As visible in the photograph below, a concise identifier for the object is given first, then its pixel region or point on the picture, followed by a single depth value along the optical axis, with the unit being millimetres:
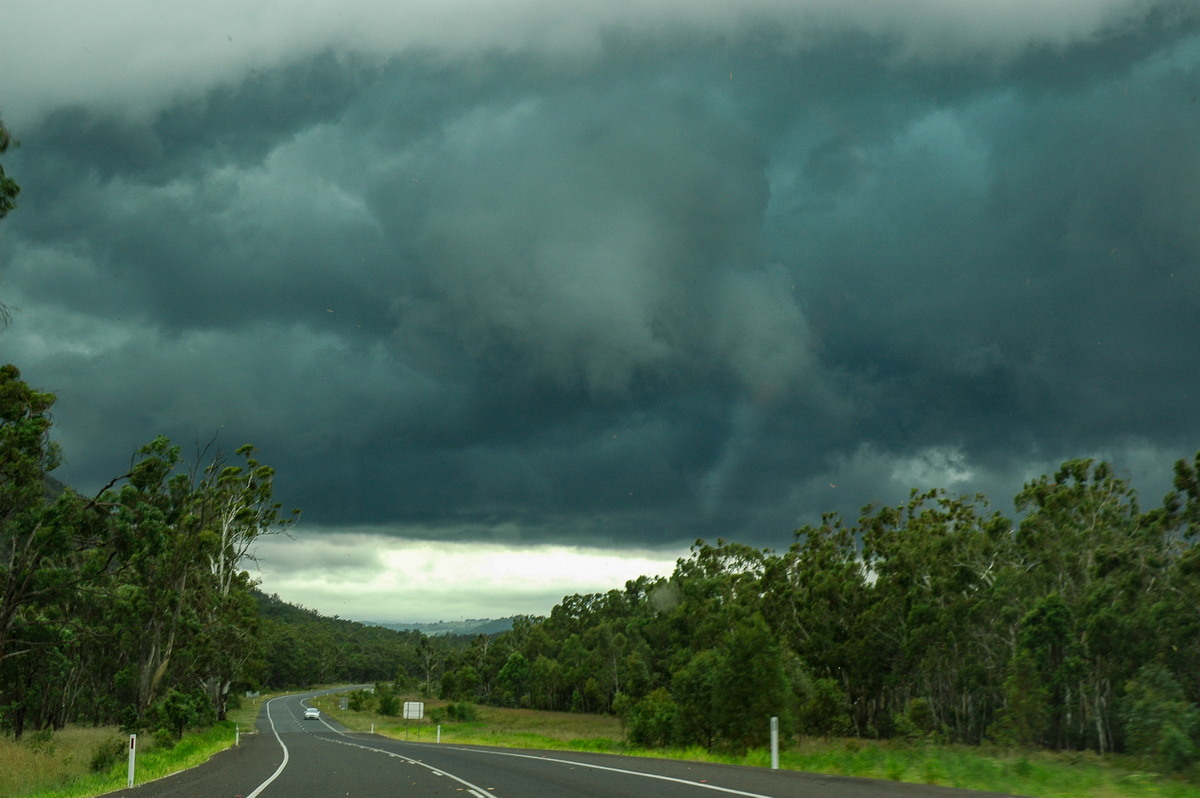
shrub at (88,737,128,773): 31938
